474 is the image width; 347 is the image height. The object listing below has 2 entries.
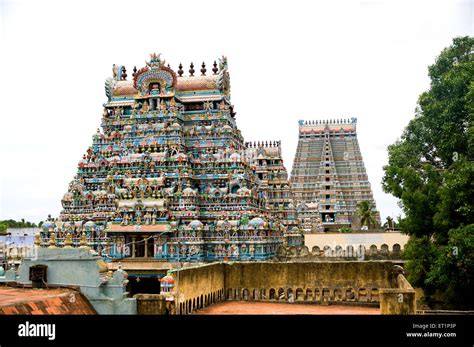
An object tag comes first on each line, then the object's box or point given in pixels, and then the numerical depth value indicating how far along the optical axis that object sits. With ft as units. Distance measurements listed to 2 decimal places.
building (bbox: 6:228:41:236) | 176.00
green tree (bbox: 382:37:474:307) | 66.85
